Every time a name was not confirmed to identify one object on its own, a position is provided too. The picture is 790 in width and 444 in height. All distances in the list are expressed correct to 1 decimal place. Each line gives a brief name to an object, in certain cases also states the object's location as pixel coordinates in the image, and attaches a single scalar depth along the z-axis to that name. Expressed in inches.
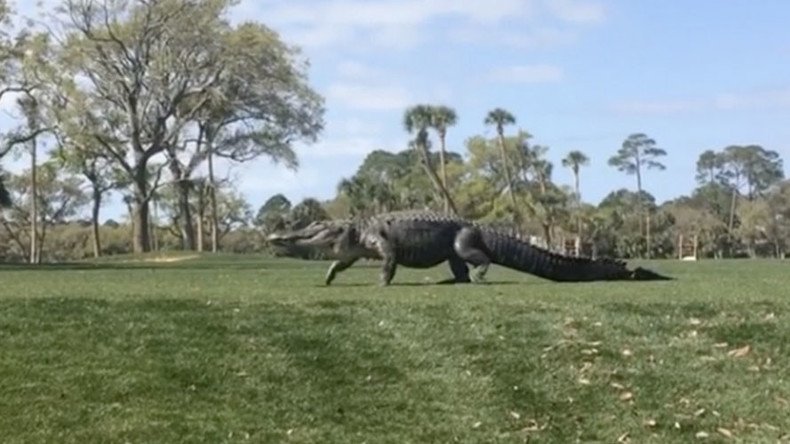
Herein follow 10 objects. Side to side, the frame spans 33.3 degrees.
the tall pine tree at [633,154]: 3779.5
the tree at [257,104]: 1881.2
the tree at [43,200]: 2539.4
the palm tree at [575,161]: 3174.2
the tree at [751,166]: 3949.3
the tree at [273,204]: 2427.4
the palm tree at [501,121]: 2837.1
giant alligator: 607.2
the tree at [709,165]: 4146.2
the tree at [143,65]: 1807.3
